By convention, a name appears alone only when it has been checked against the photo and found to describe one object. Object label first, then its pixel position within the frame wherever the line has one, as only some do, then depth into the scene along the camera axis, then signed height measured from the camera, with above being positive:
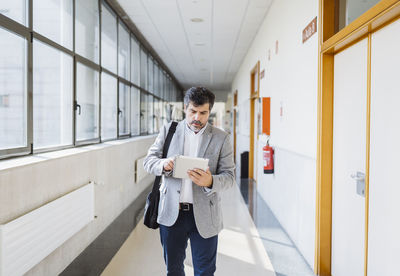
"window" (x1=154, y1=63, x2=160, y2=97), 9.39 +1.55
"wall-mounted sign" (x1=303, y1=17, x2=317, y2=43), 3.02 +1.02
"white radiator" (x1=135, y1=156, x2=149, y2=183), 5.68 -0.74
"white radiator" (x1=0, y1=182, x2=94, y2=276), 1.94 -0.75
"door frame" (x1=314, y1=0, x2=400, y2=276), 2.77 -0.09
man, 1.73 -0.34
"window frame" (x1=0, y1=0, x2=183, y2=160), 2.38 +0.75
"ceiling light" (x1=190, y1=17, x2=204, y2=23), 5.75 +2.05
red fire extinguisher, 4.74 -0.44
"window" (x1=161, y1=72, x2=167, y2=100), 11.06 +1.61
